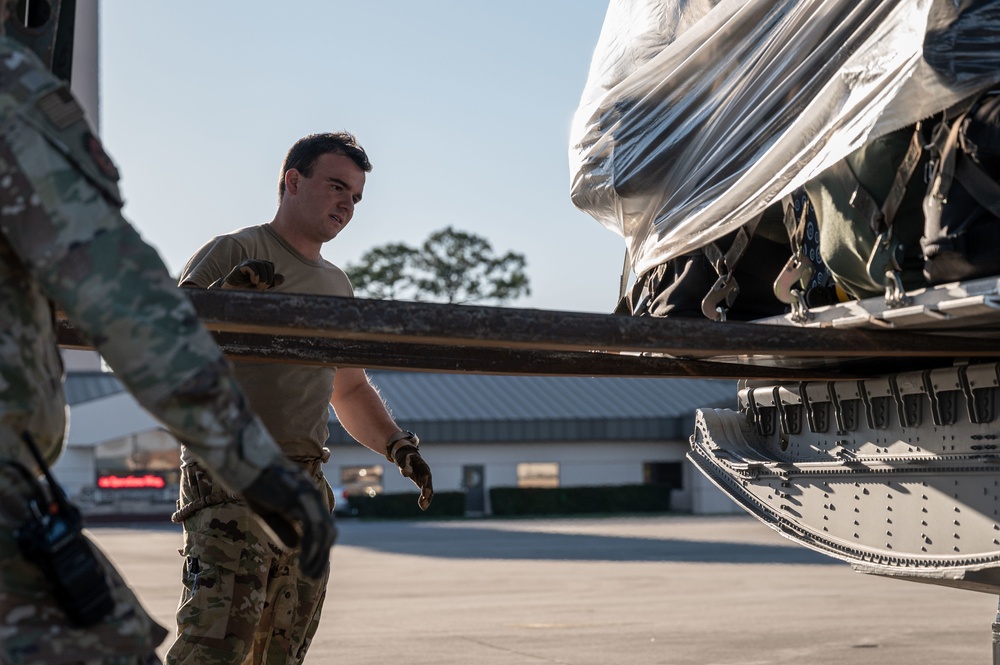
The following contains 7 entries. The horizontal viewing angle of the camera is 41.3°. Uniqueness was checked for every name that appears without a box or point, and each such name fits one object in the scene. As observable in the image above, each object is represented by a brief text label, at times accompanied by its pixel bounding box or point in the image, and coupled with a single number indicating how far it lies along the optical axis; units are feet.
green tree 250.37
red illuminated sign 126.72
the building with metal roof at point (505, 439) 122.93
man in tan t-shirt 12.32
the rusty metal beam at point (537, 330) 9.20
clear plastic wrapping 11.07
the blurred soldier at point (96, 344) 6.61
